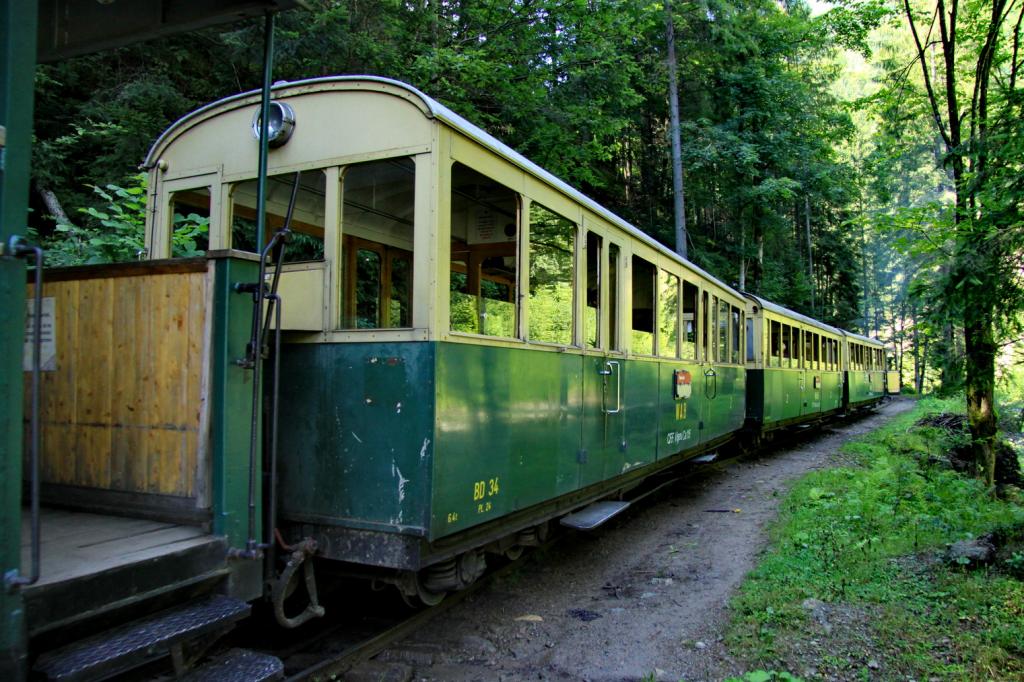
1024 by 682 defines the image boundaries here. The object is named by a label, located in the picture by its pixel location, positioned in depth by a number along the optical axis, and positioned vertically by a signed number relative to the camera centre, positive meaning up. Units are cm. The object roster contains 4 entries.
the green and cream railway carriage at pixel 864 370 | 2216 -11
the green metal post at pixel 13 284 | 207 +25
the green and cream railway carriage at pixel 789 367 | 1220 -1
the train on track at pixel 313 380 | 274 -8
